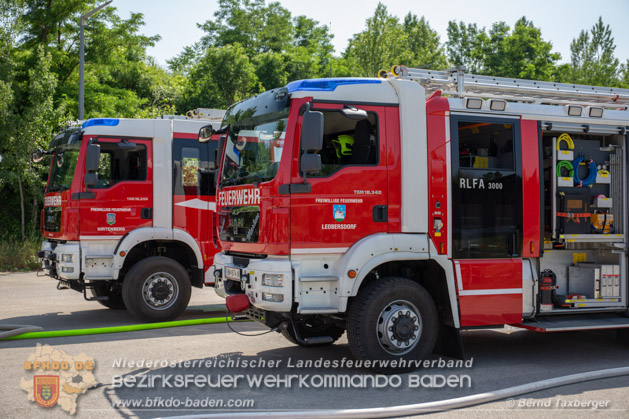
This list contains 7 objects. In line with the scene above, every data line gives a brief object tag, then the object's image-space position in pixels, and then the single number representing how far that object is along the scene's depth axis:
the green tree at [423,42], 47.53
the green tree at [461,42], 58.53
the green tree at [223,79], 33.00
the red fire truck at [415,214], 6.66
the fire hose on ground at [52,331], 8.49
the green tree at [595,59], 40.91
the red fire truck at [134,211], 10.01
